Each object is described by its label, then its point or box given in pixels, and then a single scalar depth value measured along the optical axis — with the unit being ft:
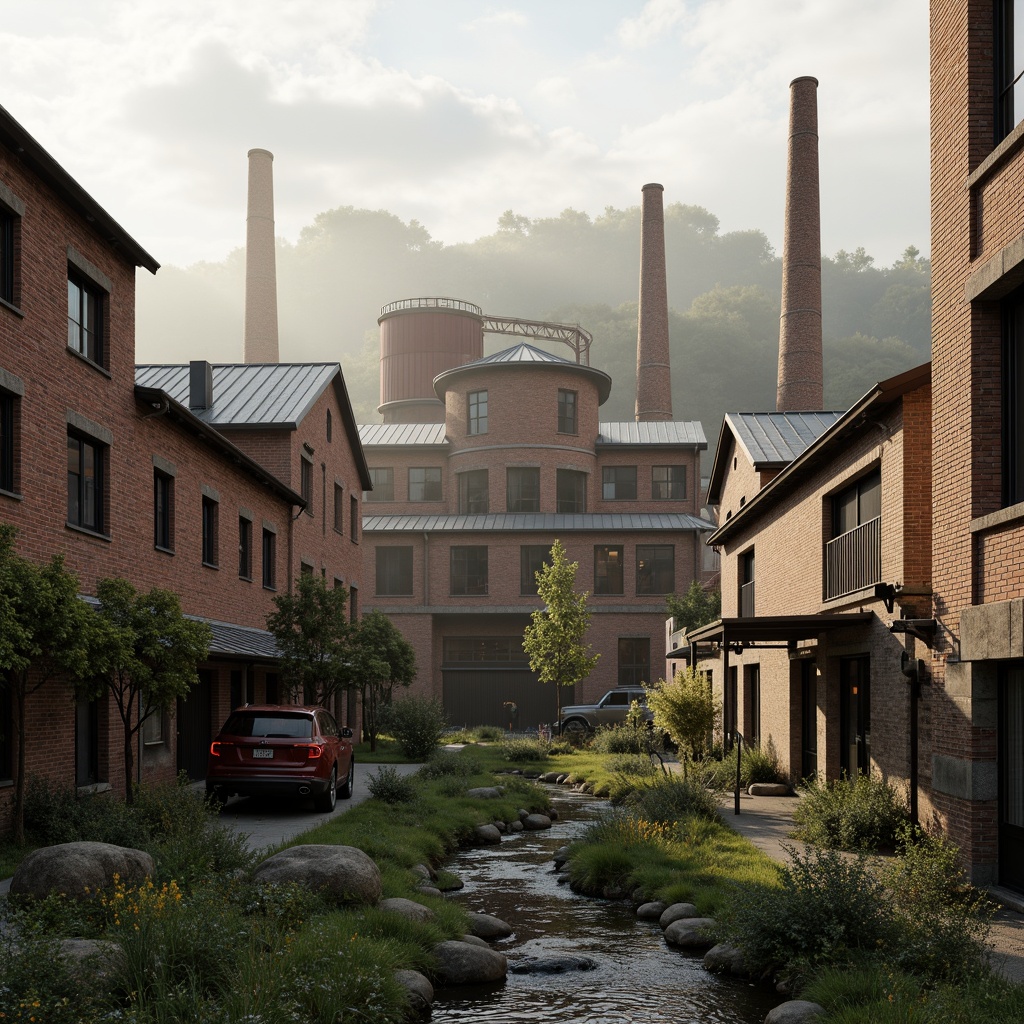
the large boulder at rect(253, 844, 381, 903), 33.94
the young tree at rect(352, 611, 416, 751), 86.38
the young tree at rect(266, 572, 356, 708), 82.38
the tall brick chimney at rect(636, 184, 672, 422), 189.06
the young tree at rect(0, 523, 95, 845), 37.50
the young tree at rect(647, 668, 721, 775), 70.54
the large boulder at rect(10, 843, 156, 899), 30.25
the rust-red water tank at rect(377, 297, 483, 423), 215.51
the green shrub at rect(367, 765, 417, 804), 61.46
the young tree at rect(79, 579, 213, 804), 48.32
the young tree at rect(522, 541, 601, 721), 117.19
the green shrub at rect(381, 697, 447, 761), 94.02
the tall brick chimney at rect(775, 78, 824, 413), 148.05
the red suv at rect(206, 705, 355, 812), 56.49
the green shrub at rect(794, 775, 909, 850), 45.96
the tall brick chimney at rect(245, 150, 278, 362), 183.01
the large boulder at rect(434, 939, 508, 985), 31.40
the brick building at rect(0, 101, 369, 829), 47.47
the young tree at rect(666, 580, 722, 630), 132.67
